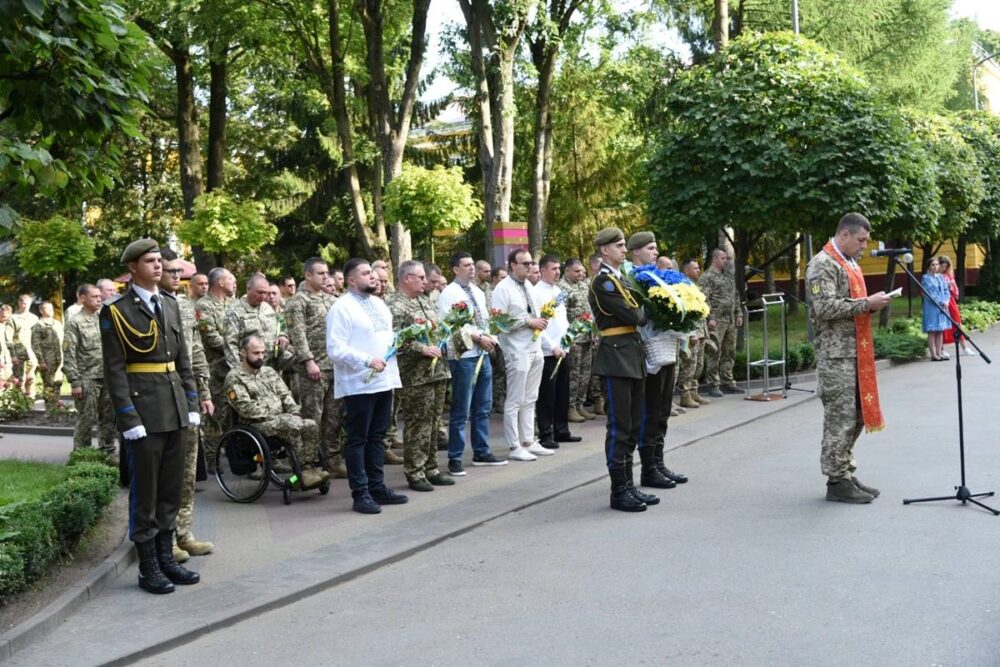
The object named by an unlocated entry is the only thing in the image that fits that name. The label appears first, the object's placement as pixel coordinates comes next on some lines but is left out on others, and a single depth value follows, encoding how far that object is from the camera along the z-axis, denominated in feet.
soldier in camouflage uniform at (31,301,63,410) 58.90
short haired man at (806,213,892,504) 27.66
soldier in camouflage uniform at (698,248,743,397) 52.49
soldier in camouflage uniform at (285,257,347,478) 35.14
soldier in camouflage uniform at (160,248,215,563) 24.40
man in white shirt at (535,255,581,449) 39.83
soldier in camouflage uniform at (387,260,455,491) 32.30
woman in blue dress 67.21
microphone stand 26.50
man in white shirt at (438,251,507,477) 35.19
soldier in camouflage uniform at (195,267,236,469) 36.60
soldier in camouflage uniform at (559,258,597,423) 45.32
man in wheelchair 31.65
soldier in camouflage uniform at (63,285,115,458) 39.52
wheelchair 31.17
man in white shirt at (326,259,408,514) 29.55
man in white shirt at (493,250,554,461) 37.17
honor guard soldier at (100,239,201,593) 22.27
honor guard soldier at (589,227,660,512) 28.43
